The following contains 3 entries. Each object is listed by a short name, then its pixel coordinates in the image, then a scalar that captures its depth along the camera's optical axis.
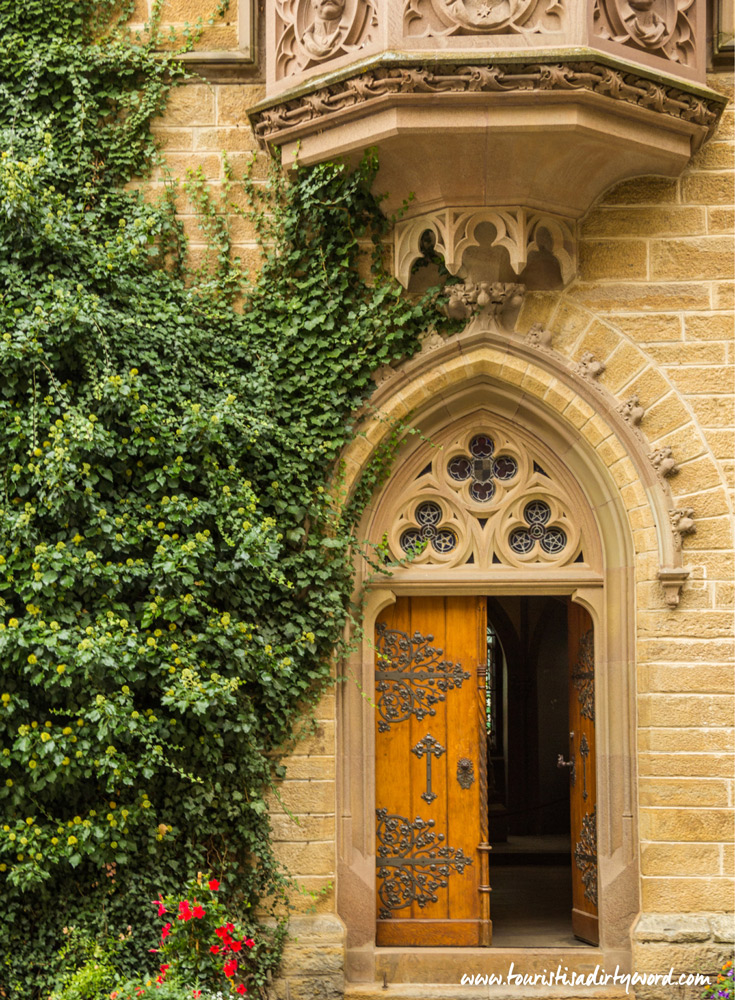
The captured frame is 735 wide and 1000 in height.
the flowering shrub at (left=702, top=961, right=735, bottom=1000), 6.36
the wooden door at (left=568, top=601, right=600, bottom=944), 7.27
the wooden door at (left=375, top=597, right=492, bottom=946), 7.22
